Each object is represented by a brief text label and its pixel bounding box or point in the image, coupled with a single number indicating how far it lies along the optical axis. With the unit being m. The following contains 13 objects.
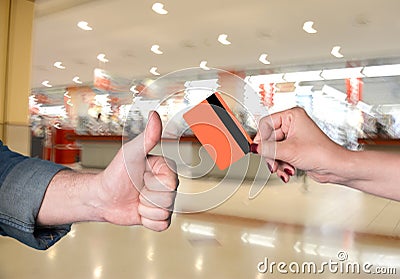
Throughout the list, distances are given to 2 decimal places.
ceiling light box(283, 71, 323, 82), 6.56
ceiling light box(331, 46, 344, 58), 6.04
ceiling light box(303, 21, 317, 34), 5.30
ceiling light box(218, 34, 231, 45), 6.03
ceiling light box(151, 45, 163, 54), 6.10
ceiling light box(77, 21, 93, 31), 5.94
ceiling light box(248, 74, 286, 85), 5.77
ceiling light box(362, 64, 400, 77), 6.10
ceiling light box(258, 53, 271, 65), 6.39
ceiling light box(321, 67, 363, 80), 6.55
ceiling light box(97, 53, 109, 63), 6.83
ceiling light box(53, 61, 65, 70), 7.03
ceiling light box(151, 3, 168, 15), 5.24
